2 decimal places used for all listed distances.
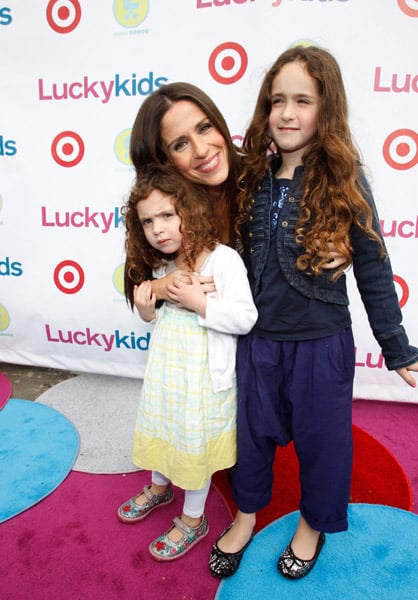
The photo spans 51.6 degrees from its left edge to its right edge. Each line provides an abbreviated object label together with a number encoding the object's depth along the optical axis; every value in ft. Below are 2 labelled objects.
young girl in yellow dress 3.45
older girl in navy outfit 3.16
